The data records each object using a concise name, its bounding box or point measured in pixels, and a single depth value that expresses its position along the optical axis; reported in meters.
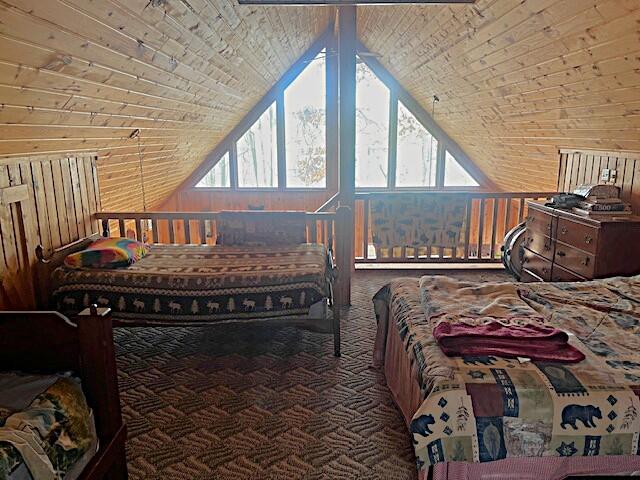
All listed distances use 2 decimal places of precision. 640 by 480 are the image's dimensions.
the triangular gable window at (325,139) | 7.09
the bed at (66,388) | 1.50
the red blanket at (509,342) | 1.74
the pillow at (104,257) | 3.06
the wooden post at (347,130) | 3.77
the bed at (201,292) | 2.89
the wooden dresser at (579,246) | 3.22
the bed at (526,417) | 1.56
